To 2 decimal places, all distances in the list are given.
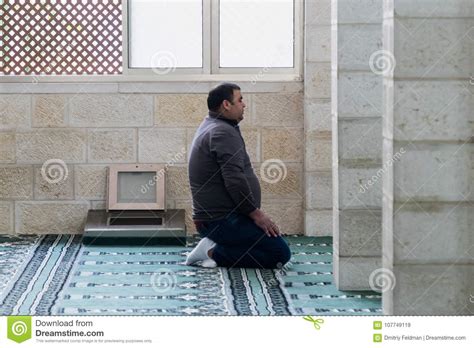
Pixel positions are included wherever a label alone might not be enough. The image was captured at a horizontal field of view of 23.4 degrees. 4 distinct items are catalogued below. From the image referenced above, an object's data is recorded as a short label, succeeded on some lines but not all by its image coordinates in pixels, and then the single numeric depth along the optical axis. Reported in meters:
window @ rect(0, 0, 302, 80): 8.51
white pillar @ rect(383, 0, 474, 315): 4.89
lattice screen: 8.51
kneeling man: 6.94
